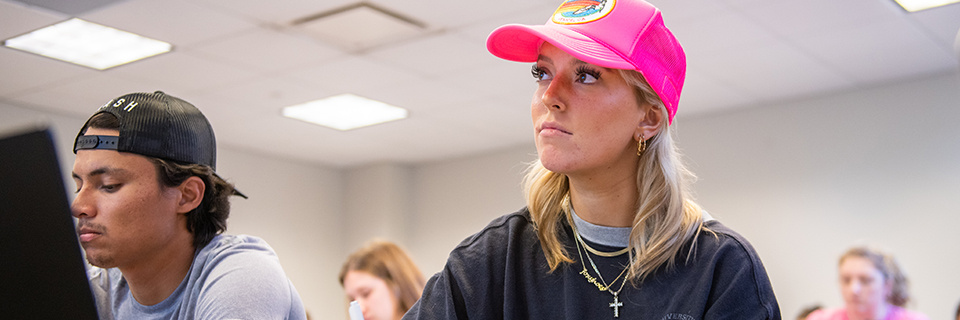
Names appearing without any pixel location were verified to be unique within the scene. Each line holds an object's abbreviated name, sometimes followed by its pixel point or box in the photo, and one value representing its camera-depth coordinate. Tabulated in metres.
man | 1.38
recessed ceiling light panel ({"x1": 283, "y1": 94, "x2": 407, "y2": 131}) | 5.52
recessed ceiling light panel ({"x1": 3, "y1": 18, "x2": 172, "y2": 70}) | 4.03
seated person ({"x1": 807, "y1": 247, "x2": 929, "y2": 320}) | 3.52
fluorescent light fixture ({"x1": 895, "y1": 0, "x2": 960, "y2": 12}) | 3.83
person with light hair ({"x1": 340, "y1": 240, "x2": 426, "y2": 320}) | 2.96
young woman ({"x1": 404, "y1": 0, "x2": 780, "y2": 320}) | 1.16
